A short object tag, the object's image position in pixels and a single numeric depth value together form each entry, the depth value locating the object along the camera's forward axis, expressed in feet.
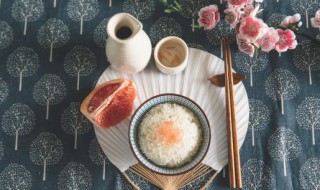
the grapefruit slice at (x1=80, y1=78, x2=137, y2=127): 4.41
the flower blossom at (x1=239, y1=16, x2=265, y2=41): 4.30
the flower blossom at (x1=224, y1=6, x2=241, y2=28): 4.38
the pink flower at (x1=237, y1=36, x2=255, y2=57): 4.50
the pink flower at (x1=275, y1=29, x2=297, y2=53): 4.58
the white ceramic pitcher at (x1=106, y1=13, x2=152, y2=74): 4.12
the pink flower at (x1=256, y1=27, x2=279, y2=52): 4.49
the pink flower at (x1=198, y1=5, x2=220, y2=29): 4.62
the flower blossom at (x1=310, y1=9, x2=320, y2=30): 4.80
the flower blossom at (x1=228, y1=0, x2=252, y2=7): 4.33
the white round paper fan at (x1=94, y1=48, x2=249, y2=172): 4.54
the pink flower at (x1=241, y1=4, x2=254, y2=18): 4.37
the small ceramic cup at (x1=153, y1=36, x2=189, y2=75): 4.54
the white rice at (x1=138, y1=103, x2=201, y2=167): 4.24
